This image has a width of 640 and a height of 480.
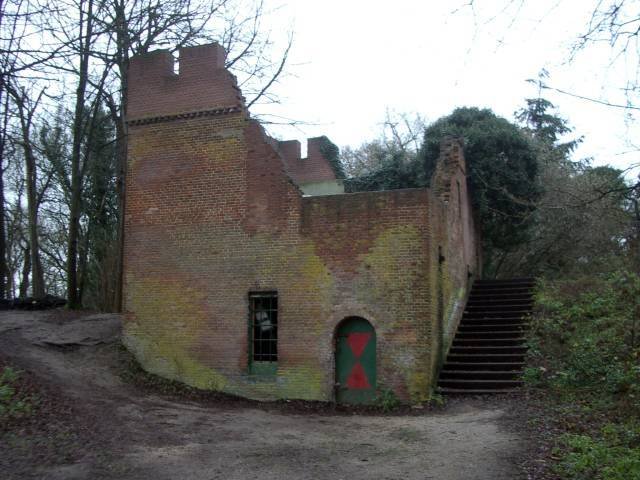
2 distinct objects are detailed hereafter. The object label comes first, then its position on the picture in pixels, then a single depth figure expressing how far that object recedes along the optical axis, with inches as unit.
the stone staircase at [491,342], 542.3
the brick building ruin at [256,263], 533.6
